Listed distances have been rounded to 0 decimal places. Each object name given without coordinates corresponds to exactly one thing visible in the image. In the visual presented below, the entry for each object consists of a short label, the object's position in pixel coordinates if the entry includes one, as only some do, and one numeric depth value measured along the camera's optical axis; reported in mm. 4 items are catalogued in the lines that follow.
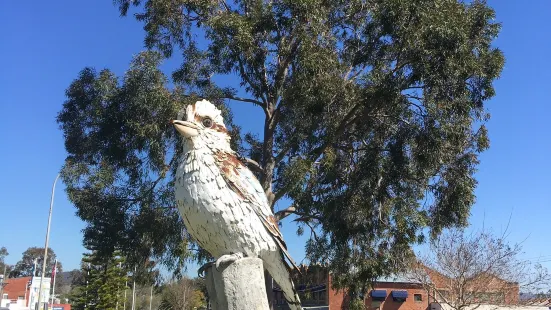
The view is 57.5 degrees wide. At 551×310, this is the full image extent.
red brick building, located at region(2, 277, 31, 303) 60688
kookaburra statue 4379
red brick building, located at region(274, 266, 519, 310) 32438
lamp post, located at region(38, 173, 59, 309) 21766
